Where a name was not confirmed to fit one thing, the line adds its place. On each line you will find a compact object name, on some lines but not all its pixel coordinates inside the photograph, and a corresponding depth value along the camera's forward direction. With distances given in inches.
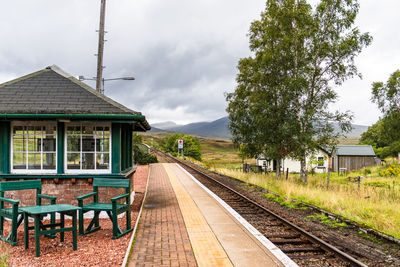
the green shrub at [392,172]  967.6
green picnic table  218.5
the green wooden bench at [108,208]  256.8
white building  1505.9
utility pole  505.7
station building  318.0
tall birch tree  695.7
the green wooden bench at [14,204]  240.4
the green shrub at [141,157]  1274.5
